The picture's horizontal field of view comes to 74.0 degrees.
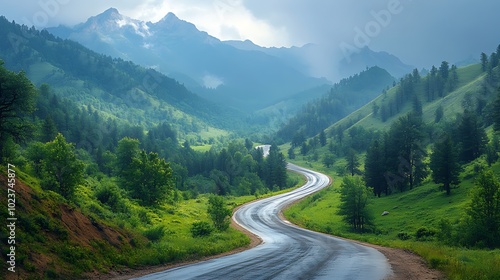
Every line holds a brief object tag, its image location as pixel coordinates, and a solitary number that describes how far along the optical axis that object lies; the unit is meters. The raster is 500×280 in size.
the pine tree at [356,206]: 58.34
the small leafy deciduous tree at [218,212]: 46.44
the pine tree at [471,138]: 80.75
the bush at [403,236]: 46.72
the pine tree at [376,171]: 83.00
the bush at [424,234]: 43.36
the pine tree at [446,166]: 60.56
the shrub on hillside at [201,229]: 38.09
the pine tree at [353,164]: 140.12
